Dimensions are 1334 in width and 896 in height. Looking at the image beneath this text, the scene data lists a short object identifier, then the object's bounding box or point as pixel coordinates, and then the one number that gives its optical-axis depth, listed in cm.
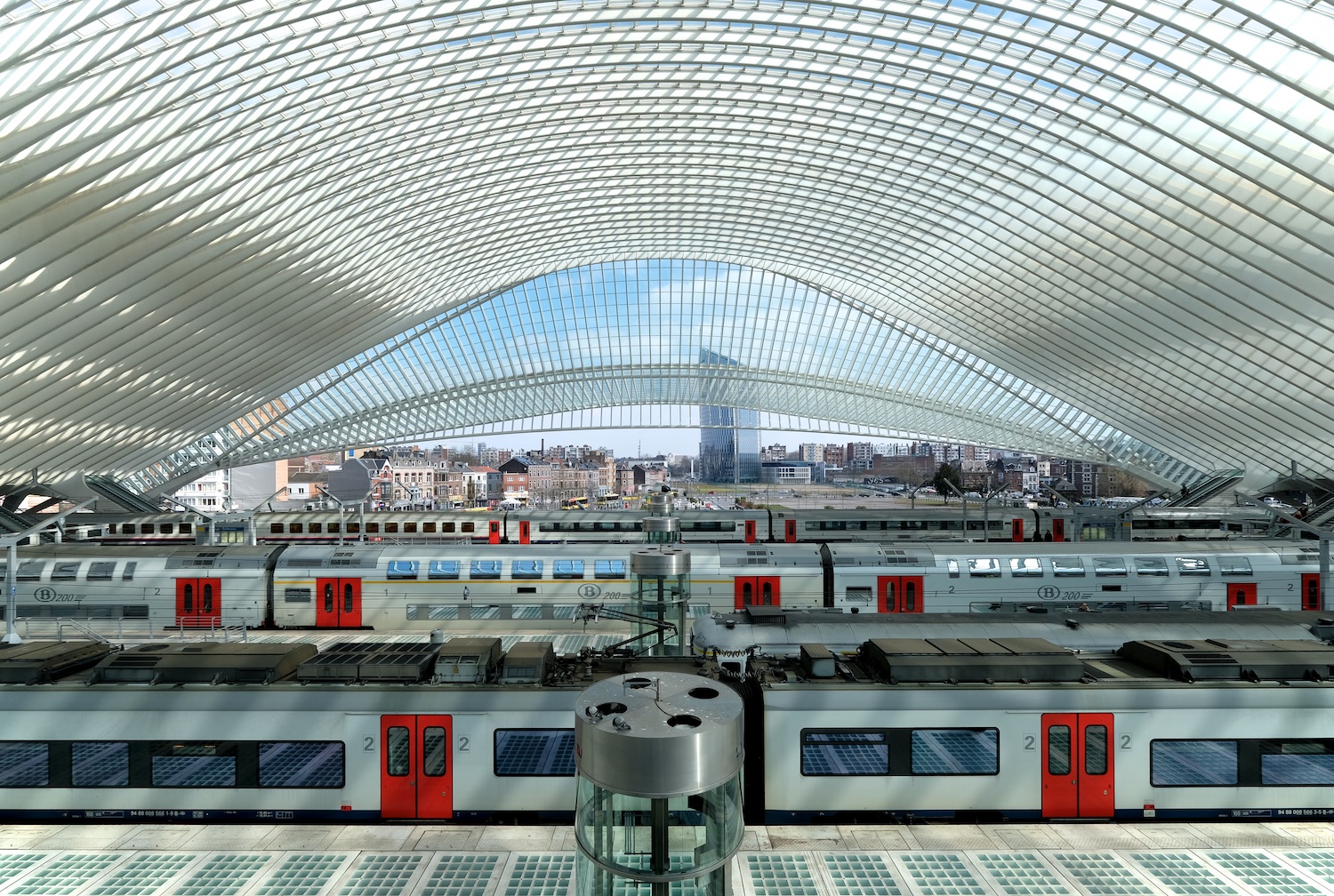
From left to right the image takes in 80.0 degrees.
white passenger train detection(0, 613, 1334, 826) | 1179
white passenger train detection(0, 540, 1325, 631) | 2517
